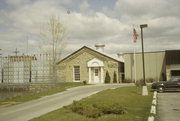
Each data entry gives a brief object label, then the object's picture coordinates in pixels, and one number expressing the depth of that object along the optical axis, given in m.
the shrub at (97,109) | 10.94
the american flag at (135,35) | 33.33
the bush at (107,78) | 37.38
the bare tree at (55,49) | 39.57
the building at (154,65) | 35.31
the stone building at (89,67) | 38.00
